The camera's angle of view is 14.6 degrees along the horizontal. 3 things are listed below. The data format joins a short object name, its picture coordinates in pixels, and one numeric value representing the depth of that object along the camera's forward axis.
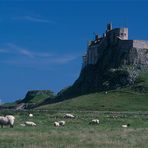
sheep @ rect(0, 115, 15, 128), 47.47
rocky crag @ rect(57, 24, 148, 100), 170.00
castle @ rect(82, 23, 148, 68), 181.88
